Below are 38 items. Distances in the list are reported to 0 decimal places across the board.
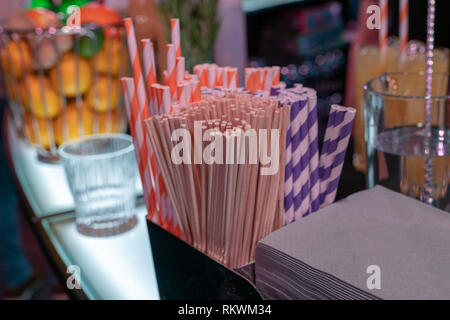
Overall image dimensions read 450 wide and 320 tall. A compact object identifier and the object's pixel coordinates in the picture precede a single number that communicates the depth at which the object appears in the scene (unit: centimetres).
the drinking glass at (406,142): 66
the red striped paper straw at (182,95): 56
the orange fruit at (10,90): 110
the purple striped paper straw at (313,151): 55
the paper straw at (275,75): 60
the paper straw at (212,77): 62
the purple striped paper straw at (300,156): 53
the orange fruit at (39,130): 109
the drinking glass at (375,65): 94
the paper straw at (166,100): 55
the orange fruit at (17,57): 103
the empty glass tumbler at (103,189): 80
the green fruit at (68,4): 124
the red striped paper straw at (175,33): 60
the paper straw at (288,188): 54
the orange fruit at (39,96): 106
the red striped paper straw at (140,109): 59
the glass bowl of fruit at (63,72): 103
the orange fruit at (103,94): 108
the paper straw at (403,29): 87
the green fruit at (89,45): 104
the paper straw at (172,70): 57
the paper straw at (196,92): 57
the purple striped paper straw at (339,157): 54
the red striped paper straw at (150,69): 58
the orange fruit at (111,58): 106
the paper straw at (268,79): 60
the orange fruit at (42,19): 108
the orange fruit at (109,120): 111
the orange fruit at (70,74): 104
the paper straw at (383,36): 87
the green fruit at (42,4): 127
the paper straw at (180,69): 58
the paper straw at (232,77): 61
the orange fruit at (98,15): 110
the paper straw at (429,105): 65
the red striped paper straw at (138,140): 58
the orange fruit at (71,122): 108
